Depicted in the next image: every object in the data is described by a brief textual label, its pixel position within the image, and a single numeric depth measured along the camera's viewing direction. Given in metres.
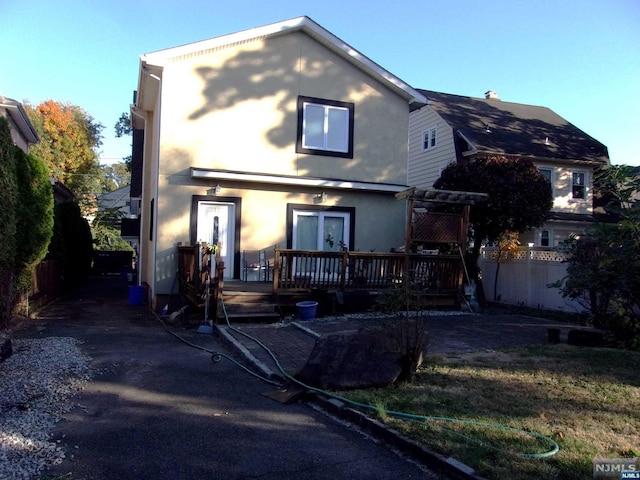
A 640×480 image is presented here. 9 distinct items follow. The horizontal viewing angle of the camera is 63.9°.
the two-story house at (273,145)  12.40
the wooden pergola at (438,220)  11.57
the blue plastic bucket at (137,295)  14.79
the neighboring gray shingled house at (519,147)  20.47
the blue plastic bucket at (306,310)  10.73
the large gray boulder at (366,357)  5.78
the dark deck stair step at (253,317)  10.33
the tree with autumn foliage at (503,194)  13.60
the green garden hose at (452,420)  3.93
